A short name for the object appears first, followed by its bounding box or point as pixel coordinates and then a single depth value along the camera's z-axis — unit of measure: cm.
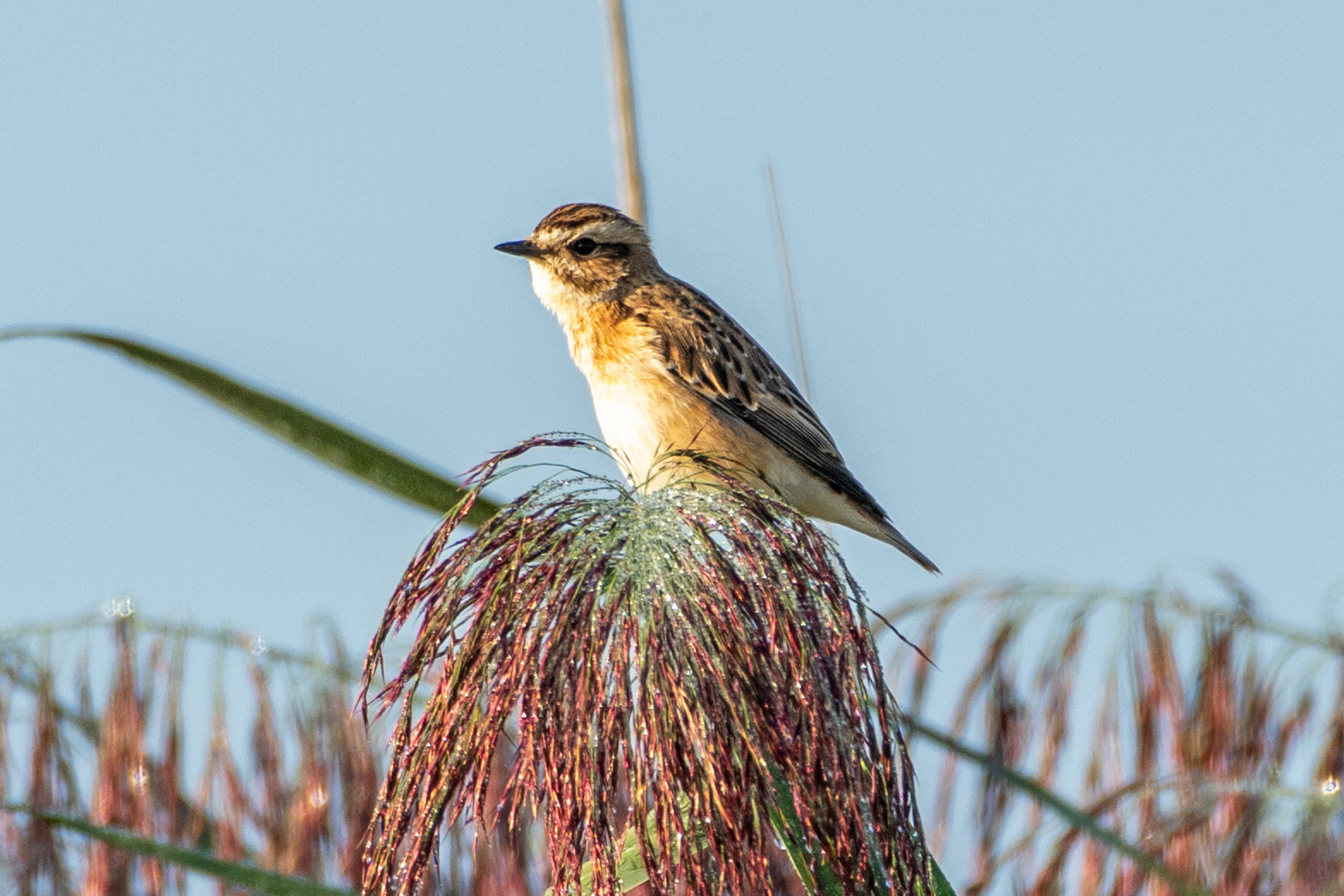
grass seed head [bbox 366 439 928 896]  413
